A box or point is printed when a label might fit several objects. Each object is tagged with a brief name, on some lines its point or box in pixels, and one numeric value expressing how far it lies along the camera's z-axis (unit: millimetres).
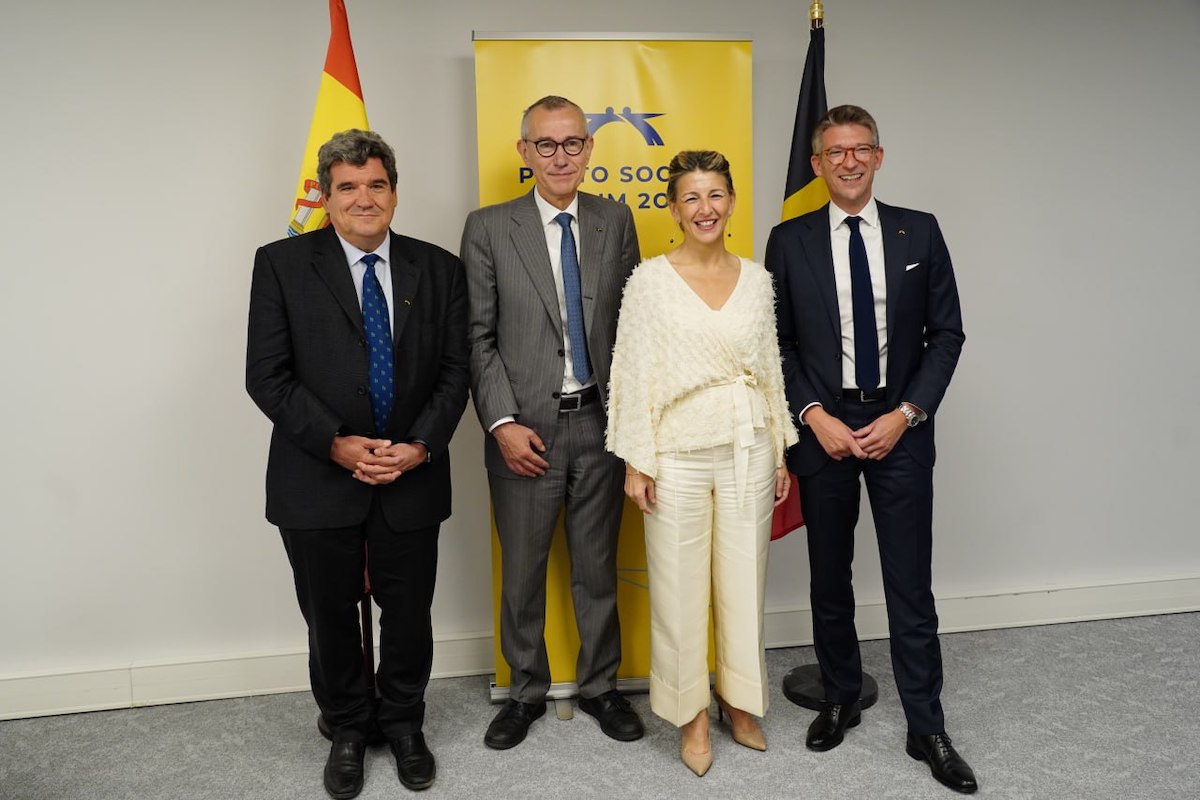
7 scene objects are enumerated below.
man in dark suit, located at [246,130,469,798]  2594
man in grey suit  2889
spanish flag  3016
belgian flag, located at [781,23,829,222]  3303
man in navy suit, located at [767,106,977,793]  2754
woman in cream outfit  2662
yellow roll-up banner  3223
